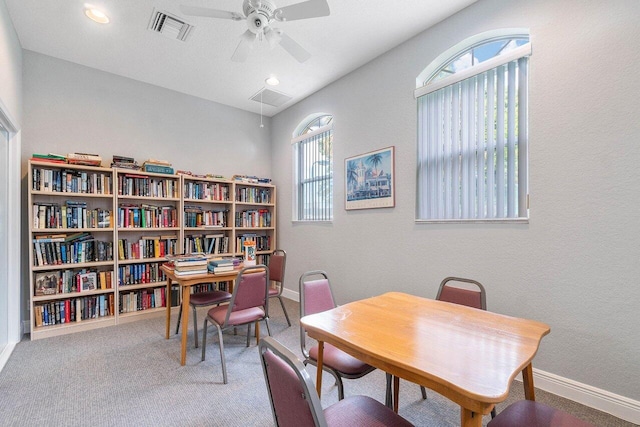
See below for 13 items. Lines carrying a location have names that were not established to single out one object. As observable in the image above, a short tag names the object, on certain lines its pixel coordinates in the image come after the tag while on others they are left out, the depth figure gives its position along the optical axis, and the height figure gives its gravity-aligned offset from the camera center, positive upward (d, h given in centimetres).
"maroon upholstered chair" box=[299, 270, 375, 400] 151 -82
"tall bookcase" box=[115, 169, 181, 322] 348 -29
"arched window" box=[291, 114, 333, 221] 404 +67
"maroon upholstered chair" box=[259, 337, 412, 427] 80 -59
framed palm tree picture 312 +39
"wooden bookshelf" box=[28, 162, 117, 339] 297 -38
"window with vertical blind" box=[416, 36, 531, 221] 225 +67
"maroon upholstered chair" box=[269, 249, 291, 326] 330 -75
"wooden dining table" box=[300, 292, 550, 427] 89 -55
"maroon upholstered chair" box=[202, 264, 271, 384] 224 -76
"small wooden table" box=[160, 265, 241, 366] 232 -57
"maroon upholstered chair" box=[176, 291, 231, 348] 272 -85
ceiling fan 189 +138
